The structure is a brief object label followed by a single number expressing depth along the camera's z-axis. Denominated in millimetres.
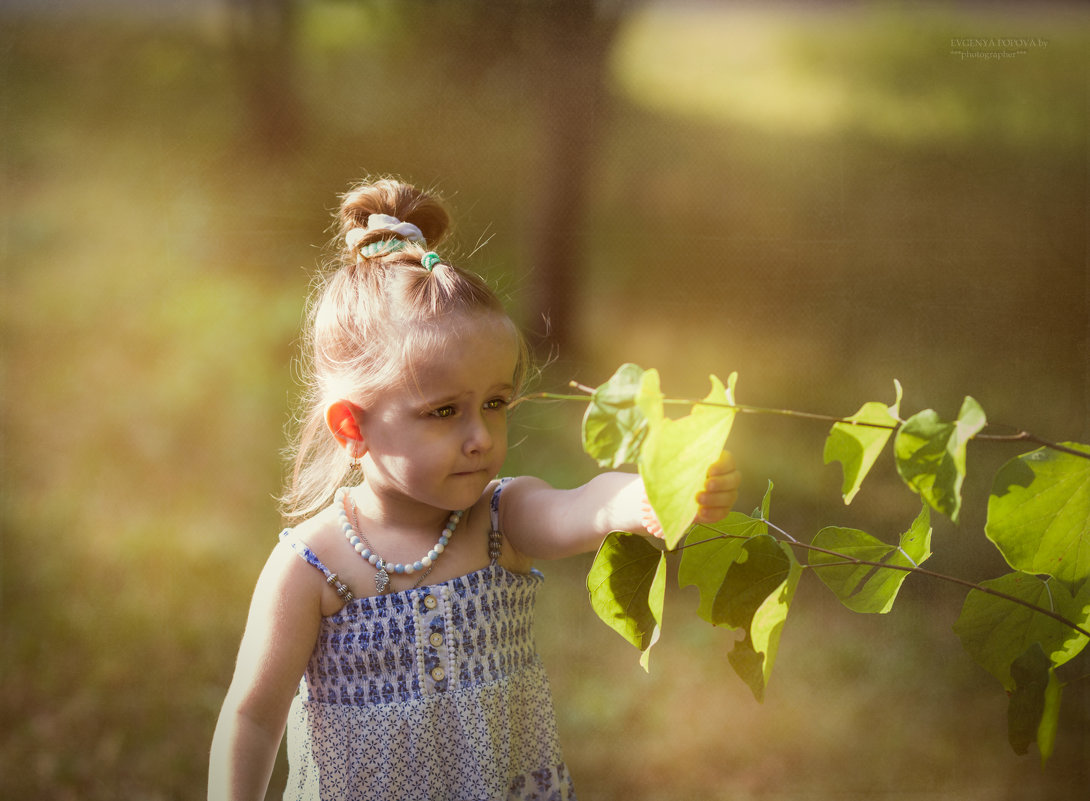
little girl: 2483
